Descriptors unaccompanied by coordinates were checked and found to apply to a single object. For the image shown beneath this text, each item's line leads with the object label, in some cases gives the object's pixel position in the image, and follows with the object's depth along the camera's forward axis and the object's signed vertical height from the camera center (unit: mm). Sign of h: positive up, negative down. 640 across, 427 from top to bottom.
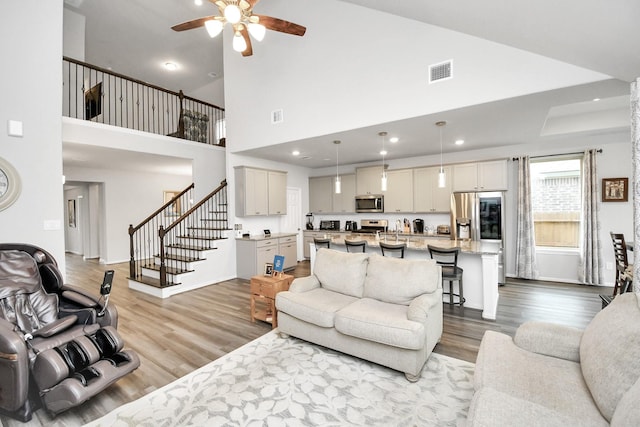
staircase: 5168 -876
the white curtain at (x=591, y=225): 5117 -317
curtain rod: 5180 +1071
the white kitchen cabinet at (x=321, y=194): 8023 +543
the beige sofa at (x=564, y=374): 1250 -938
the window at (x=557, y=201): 5656 +155
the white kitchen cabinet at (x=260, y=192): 6188 +520
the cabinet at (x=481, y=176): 5715 +718
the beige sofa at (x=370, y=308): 2447 -992
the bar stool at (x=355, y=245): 4596 -556
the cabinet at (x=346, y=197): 7598 +428
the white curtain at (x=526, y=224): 5645 -306
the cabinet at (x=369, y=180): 7125 +836
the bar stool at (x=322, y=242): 5031 -547
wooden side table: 3596 -1036
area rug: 2020 -1494
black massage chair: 1955 -994
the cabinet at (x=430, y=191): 6254 +451
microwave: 7133 +225
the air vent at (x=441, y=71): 3494 +1788
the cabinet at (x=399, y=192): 6727 +484
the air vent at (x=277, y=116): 5254 +1858
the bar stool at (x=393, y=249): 4178 -572
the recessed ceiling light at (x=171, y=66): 7969 +4367
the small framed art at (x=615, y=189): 4988 +329
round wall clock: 3166 +390
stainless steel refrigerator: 5492 -166
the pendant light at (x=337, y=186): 4805 +452
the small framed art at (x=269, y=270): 3870 -792
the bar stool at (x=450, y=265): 3855 -789
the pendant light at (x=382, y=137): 4587 +941
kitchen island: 3730 -776
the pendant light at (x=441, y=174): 4004 +525
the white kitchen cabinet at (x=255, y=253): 5973 -880
